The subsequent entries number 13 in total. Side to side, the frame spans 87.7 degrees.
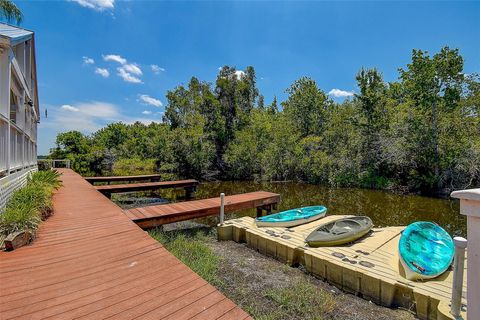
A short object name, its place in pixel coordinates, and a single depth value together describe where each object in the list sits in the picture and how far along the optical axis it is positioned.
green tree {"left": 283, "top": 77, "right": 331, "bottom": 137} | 23.95
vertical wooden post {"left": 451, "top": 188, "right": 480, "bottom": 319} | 1.15
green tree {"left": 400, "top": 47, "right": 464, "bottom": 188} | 14.61
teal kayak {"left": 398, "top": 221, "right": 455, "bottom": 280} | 3.92
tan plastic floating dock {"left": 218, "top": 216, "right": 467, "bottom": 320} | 3.55
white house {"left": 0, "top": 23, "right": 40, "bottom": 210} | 4.16
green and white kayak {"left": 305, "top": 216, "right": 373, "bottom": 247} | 5.21
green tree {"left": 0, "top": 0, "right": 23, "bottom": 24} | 10.12
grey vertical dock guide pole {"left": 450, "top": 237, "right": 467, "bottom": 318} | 2.43
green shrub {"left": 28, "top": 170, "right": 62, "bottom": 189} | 6.32
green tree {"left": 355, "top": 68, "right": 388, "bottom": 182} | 17.94
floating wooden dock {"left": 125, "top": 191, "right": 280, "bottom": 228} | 5.98
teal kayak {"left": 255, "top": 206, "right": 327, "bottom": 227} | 6.60
